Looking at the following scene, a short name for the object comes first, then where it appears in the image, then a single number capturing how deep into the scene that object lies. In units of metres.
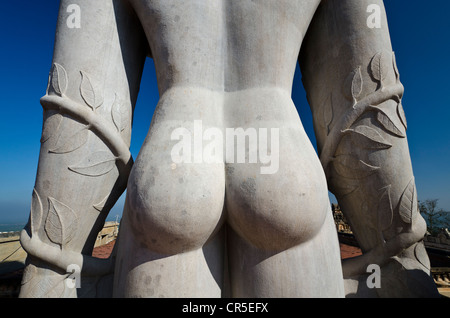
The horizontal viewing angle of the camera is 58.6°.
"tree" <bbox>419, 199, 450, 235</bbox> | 91.45
